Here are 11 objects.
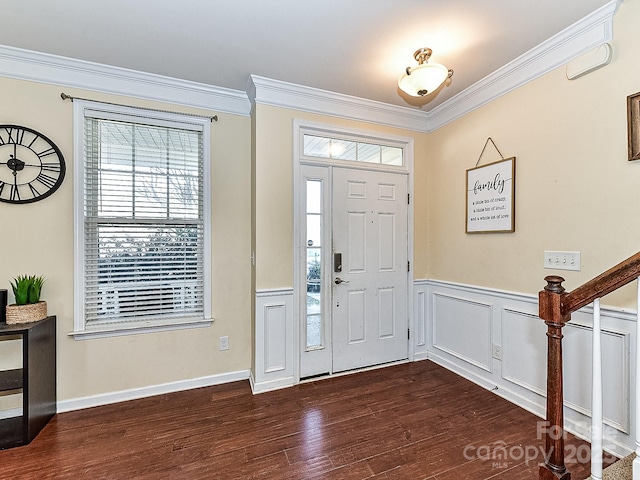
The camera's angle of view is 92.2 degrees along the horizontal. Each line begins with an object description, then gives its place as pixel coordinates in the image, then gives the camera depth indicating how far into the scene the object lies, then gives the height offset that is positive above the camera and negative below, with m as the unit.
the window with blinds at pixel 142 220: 2.44 +0.17
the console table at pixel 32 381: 1.95 -0.93
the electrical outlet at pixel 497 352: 2.57 -0.93
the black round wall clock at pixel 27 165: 2.20 +0.55
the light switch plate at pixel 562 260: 2.04 -0.13
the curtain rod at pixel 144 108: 2.32 +1.09
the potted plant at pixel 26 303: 2.06 -0.44
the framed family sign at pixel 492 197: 2.45 +0.37
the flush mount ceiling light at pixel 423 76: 1.99 +1.09
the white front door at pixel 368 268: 2.94 -0.27
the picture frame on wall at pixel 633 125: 1.74 +0.67
